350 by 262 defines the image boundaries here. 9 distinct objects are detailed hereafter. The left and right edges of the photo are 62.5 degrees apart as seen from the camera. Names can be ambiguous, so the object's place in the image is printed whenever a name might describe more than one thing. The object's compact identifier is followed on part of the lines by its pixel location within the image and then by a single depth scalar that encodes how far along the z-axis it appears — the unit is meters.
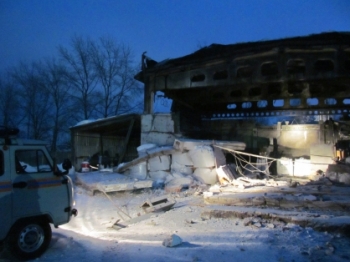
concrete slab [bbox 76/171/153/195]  12.27
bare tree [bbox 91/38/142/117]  32.22
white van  5.02
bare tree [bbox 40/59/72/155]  33.31
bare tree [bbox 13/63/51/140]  33.59
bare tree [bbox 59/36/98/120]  31.58
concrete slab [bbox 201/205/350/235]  6.13
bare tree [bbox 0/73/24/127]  32.59
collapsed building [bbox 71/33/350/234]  8.39
